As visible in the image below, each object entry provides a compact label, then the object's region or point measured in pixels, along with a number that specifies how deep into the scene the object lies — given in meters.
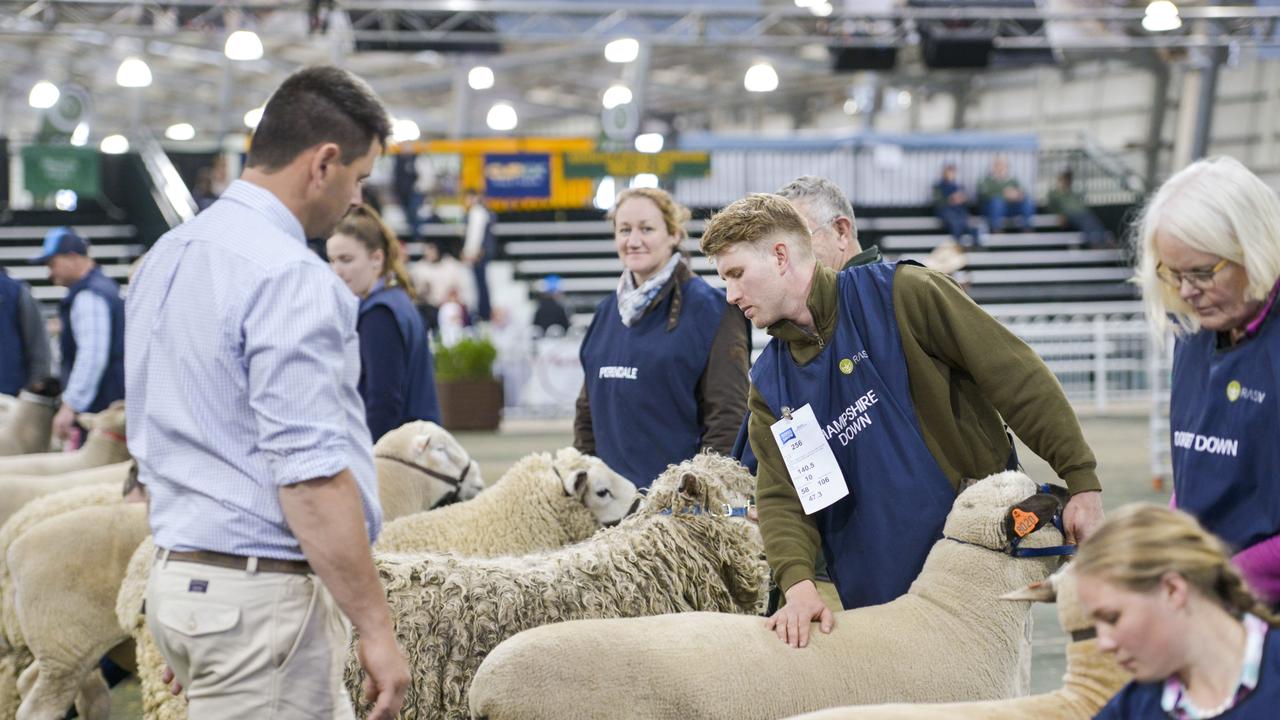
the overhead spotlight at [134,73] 23.36
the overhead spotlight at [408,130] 30.22
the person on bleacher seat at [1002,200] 25.42
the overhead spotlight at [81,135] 24.64
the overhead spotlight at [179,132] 41.29
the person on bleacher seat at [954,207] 25.31
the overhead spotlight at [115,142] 32.28
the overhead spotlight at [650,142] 24.52
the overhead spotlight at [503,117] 31.67
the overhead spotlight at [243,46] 18.86
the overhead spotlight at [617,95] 28.36
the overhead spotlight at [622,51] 22.84
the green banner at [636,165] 23.80
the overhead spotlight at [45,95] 24.84
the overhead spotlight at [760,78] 25.62
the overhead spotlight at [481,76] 31.05
